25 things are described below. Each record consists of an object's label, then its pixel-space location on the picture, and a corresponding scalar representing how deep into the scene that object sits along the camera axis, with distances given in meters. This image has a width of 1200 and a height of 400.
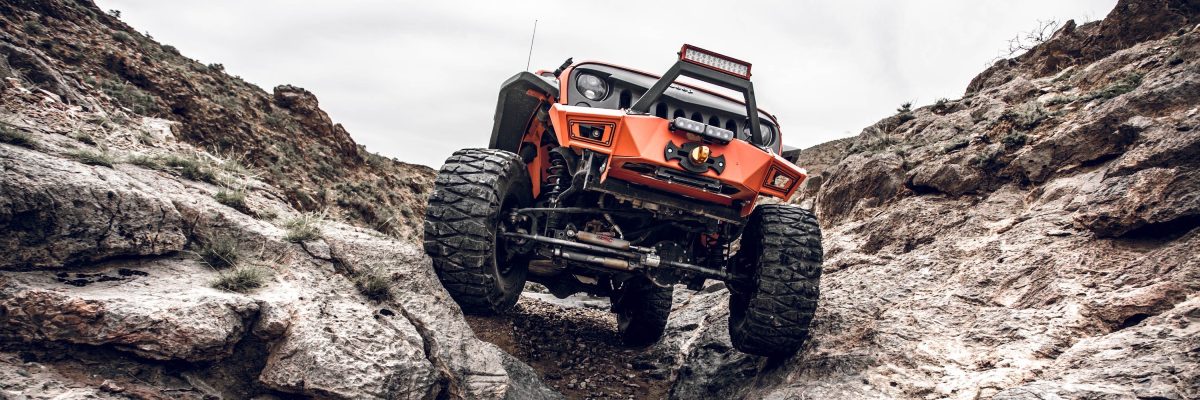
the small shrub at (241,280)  2.71
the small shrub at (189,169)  3.60
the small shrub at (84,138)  3.47
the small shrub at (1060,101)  5.85
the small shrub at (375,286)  3.40
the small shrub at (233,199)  3.46
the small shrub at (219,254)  2.90
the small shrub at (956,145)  6.38
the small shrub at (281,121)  13.73
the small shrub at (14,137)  2.73
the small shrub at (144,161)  3.34
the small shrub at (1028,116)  5.79
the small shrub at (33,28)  8.62
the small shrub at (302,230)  3.39
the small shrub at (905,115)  9.18
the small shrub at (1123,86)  5.15
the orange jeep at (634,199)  3.77
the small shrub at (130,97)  8.64
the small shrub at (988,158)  5.61
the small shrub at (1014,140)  5.57
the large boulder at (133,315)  2.12
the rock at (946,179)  5.68
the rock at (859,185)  6.96
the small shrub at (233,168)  4.42
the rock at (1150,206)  3.43
